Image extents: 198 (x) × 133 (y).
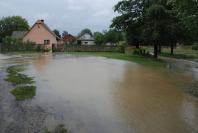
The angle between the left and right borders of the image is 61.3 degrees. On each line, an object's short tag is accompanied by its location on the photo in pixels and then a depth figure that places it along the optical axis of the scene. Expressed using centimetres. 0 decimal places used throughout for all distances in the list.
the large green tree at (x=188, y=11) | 918
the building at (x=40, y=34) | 3495
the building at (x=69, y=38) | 5089
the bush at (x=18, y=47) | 2943
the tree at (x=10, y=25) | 5334
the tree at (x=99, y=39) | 4226
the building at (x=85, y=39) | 4844
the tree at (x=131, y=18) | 2194
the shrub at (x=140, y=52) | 2450
